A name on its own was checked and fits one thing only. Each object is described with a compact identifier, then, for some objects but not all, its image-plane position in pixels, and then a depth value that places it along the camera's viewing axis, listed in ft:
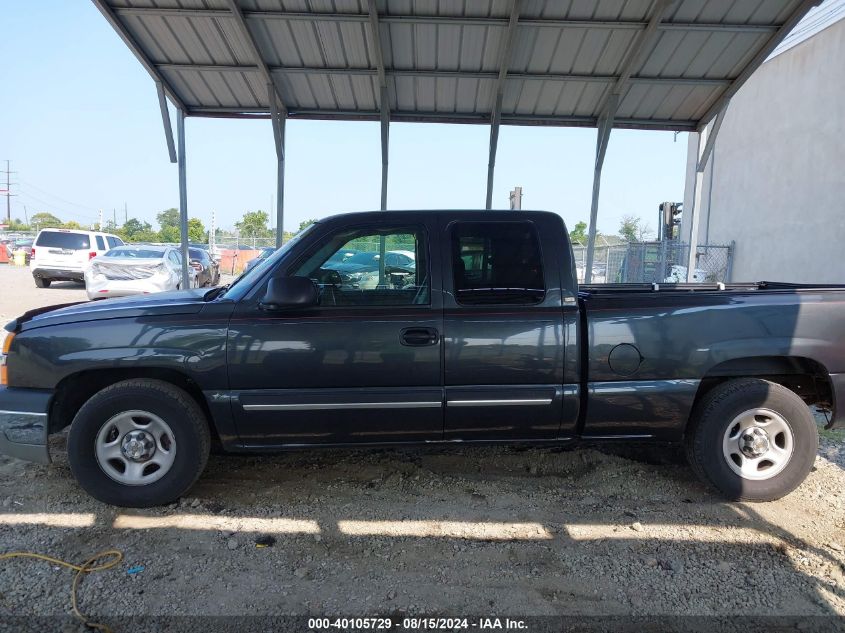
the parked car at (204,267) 54.19
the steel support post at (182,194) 23.82
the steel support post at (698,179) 24.04
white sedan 39.06
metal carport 20.44
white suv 55.93
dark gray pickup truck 11.46
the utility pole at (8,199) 284.20
